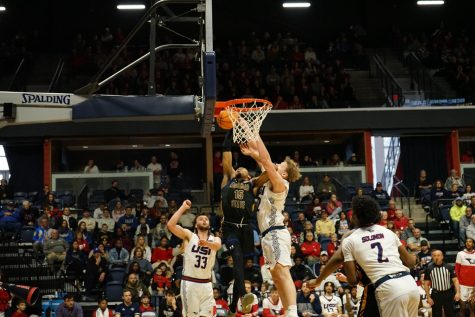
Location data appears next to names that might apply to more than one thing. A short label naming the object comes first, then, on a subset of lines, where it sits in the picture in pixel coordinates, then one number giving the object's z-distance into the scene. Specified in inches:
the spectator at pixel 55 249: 790.4
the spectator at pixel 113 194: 963.3
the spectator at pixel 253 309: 589.3
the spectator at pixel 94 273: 745.1
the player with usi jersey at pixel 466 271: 716.7
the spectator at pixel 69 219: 863.1
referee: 671.8
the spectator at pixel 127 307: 671.1
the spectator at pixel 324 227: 831.1
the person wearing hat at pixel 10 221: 864.9
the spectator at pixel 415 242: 778.2
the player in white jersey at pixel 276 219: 383.6
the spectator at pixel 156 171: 1036.3
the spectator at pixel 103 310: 673.7
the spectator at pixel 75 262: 767.1
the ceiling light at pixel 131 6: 1391.5
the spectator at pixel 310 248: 782.4
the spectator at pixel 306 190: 960.6
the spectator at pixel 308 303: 690.8
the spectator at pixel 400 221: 852.6
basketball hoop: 408.2
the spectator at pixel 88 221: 861.8
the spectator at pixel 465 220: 849.3
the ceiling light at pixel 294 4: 1419.8
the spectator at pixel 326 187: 975.0
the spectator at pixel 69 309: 675.3
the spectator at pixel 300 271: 741.3
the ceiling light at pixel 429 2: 1423.5
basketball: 425.1
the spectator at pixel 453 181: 990.4
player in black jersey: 412.8
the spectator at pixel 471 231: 822.5
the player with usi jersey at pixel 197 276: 457.7
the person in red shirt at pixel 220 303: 665.1
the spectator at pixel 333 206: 881.5
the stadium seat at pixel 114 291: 732.0
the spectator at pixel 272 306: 655.8
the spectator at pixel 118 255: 775.1
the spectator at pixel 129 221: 842.8
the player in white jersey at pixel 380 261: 291.1
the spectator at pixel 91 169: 1025.5
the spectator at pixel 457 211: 883.4
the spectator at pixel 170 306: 665.6
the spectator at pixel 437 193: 962.7
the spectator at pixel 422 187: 999.0
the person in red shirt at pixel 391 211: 872.3
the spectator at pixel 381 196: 924.0
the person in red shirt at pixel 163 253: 784.3
